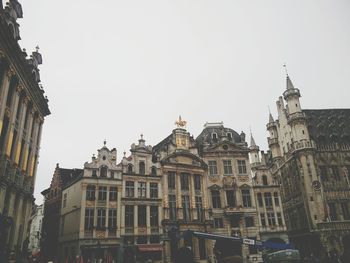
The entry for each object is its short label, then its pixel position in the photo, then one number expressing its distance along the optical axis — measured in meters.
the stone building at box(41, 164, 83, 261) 42.84
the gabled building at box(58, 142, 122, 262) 33.53
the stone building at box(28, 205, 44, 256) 74.69
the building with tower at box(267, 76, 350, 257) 44.41
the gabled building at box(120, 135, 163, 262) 36.12
